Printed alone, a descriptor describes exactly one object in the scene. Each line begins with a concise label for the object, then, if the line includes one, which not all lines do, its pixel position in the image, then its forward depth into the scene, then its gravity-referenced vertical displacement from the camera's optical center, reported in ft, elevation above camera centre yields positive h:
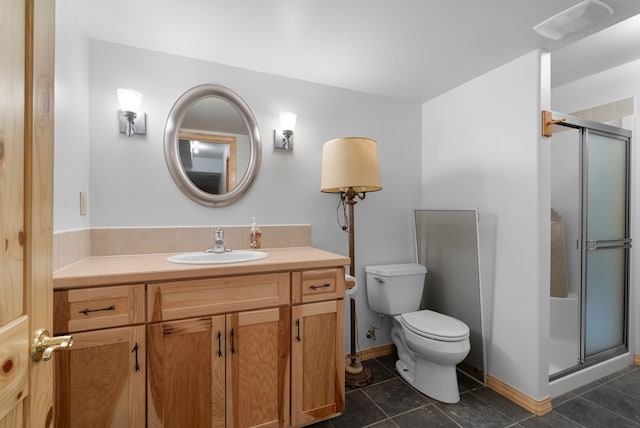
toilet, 6.14 -2.59
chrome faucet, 5.97 -0.63
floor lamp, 6.27 +1.02
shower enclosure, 7.14 -0.76
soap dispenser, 6.61 -0.54
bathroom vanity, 3.98 -2.00
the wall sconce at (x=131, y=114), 5.60 +1.95
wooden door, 1.73 +0.06
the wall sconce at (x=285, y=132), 6.97 +1.95
